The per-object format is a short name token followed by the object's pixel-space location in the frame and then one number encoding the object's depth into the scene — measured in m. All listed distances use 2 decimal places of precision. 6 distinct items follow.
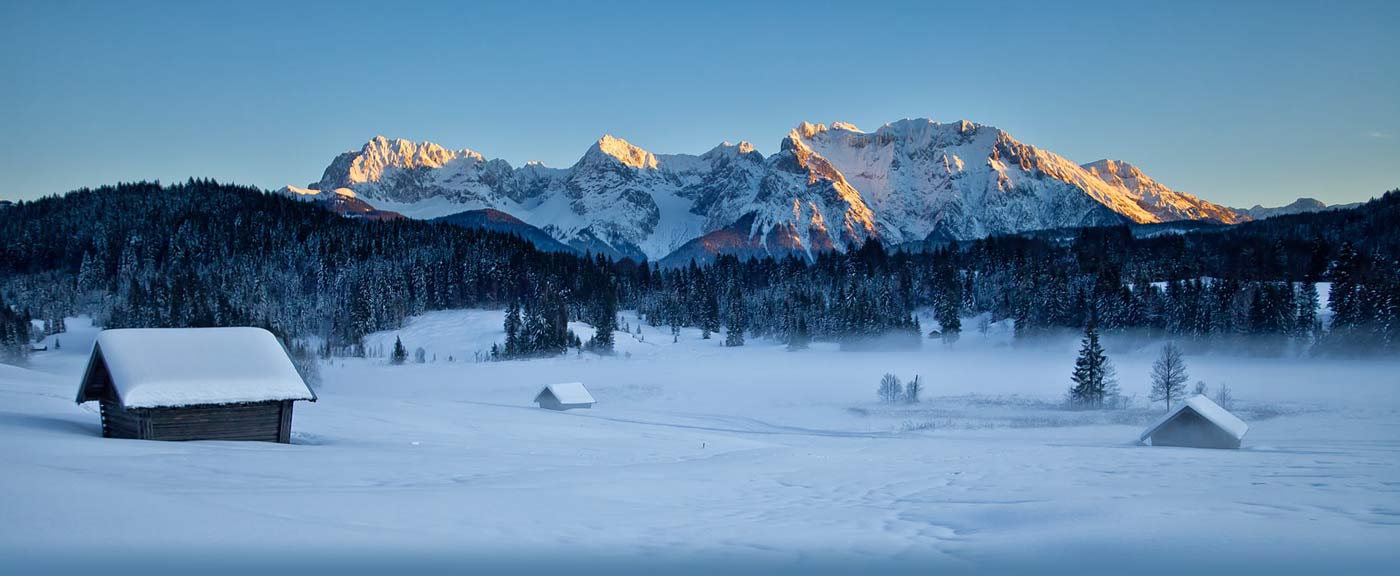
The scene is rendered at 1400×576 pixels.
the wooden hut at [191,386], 23.09
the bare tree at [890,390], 69.38
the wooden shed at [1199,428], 38.88
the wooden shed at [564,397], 59.59
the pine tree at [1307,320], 89.69
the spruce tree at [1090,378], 65.12
